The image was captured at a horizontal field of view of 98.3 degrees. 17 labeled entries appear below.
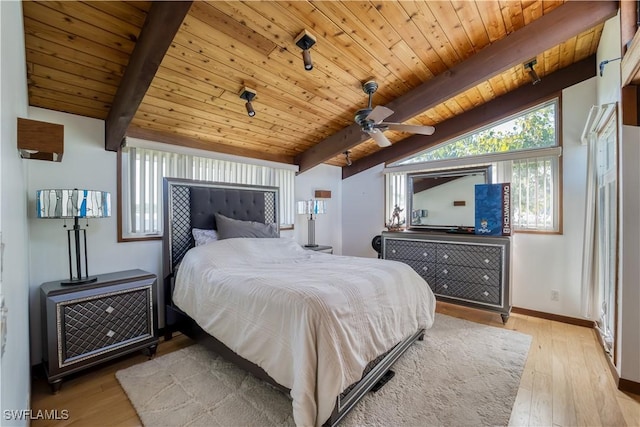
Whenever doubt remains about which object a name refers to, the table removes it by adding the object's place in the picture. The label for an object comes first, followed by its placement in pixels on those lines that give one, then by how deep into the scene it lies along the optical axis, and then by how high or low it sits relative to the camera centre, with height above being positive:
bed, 1.58 -0.70
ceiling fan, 2.77 +0.90
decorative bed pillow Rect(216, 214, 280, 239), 3.27 -0.24
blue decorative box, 3.53 +0.00
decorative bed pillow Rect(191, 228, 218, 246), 3.17 -0.31
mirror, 4.04 +0.19
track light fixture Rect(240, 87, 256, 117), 2.83 +1.18
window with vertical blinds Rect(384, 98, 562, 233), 3.46 +0.66
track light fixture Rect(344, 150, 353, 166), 5.03 +0.97
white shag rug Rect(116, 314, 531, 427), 1.81 -1.37
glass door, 2.35 -0.17
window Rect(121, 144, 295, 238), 2.96 +0.40
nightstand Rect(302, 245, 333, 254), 4.28 -0.62
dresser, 3.42 -0.75
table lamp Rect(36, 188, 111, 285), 2.14 +0.01
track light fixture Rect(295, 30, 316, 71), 2.28 +1.41
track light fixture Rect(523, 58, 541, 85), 3.09 +1.59
